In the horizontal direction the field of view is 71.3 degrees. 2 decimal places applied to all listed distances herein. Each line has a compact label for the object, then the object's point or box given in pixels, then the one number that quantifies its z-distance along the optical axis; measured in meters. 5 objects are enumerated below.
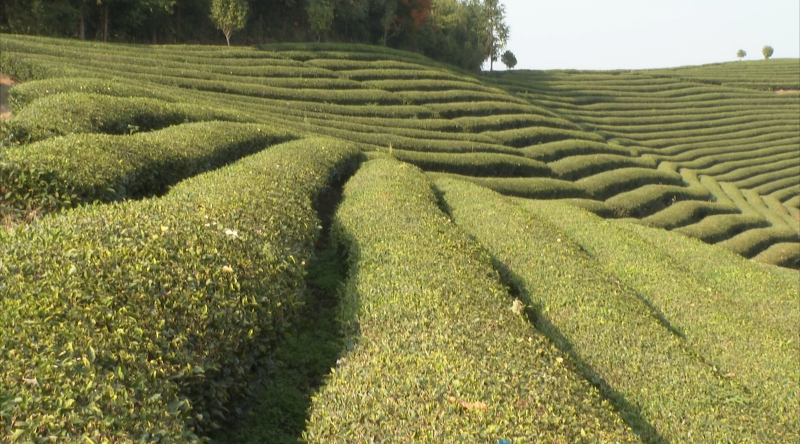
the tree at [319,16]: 46.84
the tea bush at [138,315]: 4.16
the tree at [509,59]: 81.44
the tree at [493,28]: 71.69
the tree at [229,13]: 39.78
